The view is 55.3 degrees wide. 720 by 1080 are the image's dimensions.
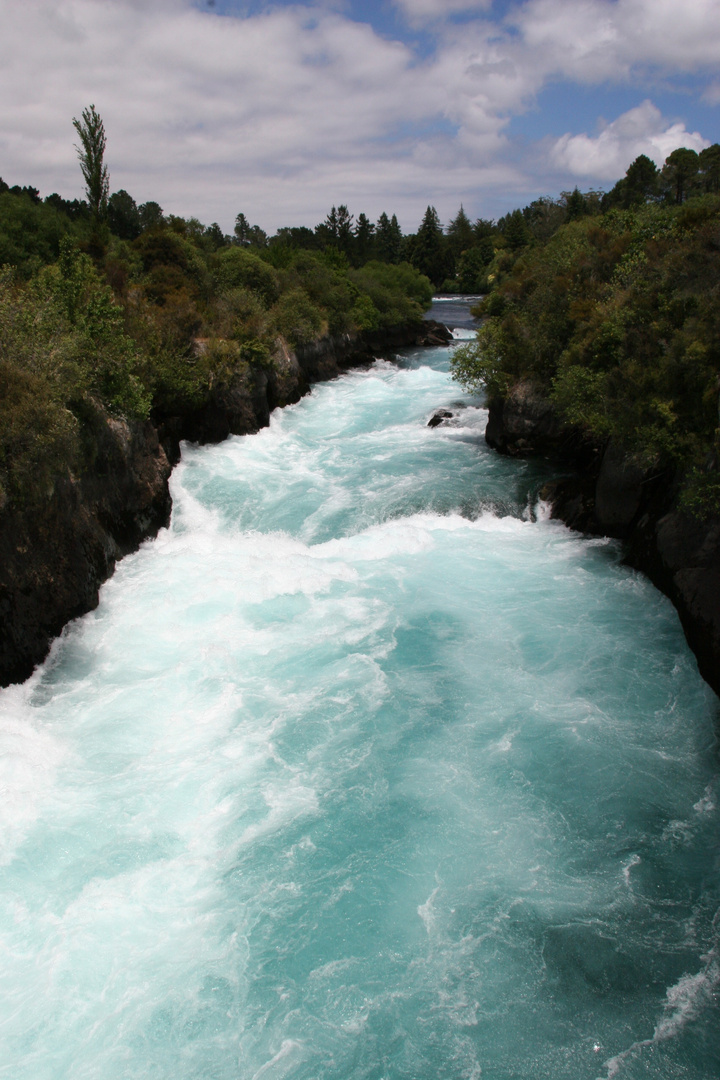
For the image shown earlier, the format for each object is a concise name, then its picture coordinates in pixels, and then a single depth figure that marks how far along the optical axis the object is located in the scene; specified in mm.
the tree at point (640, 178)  76875
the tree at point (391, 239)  111000
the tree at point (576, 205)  80119
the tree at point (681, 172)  64188
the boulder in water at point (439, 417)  29672
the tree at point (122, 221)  62250
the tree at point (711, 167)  64875
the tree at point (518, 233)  95250
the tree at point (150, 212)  81250
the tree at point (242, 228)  123625
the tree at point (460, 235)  126812
